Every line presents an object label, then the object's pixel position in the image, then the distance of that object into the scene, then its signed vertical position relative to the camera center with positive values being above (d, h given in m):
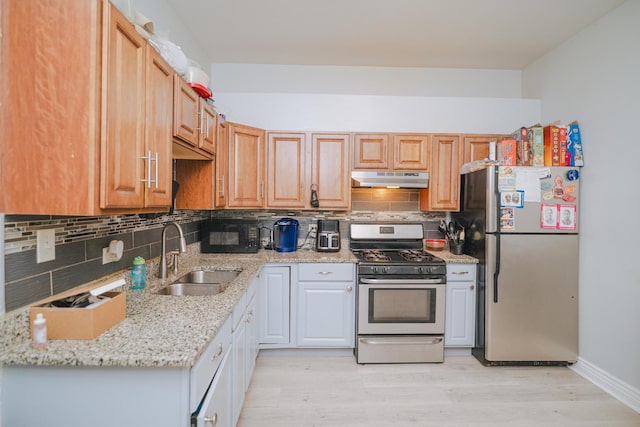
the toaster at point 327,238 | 2.84 -0.26
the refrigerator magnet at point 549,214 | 2.38 -0.01
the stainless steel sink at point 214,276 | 2.19 -0.49
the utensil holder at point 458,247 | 2.75 -0.32
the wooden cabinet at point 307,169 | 2.79 +0.38
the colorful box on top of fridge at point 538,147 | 2.43 +0.54
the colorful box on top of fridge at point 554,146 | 2.40 +0.54
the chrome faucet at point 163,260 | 1.88 -0.33
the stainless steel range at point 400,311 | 2.49 -0.83
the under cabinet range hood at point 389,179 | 2.74 +0.30
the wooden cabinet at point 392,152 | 2.82 +0.56
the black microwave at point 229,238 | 2.75 -0.27
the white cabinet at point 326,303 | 2.55 -0.79
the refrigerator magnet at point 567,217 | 2.38 -0.03
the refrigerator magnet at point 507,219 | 2.38 -0.05
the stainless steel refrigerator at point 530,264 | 2.38 -0.41
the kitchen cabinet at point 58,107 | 0.95 +0.32
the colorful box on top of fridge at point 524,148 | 2.48 +0.54
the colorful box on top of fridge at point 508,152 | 2.54 +0.52
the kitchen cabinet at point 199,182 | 2.27 +0.21
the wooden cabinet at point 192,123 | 1.51 +0.50
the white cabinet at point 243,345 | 1.61 -0.84
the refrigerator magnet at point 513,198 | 2.38 +0.12
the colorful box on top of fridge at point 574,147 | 2.38 +0.53
